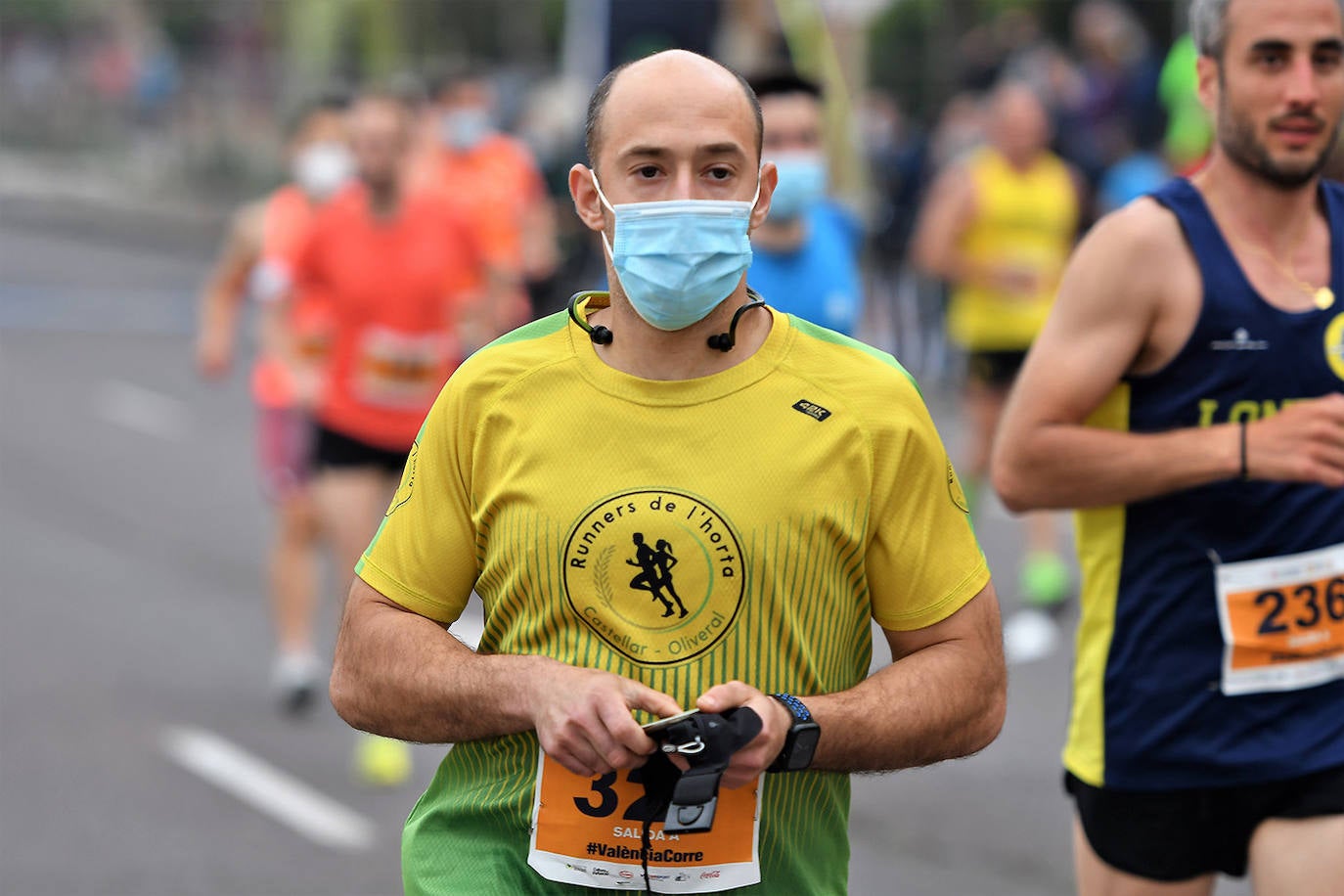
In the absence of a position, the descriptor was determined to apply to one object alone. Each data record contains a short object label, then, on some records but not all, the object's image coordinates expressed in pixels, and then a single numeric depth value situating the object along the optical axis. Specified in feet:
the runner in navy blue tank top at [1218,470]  24.61
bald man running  18.70
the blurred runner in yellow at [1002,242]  67.97
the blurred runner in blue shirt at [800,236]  41.93
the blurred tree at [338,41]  186.91
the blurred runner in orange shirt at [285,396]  53.01
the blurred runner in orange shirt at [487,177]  86.53
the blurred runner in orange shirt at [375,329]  49.37
